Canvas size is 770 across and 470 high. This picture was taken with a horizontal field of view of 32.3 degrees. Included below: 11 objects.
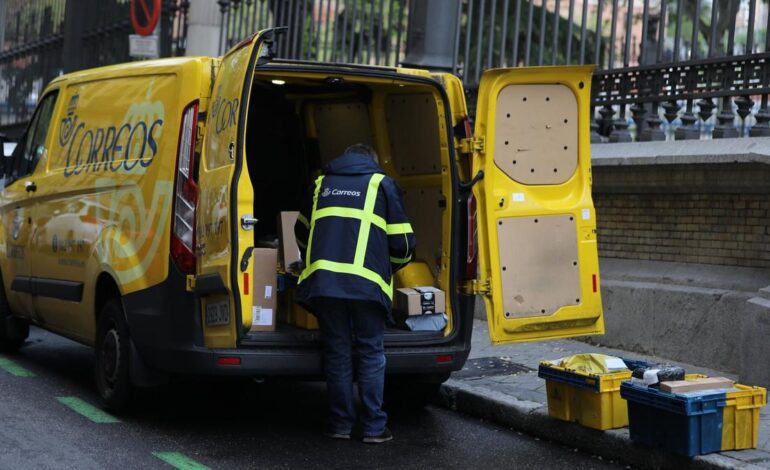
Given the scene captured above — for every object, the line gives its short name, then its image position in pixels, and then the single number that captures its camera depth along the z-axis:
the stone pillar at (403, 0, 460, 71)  9.27
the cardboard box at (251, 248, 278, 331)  7.34
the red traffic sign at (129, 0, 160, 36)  15.56
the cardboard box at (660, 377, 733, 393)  6.49
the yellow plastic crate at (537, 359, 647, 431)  7.05
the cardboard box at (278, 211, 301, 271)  7.98
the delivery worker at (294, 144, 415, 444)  7.14
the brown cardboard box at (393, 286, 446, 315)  7.61
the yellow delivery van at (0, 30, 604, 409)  6.93
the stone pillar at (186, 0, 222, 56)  16.83
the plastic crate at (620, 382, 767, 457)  6.39
